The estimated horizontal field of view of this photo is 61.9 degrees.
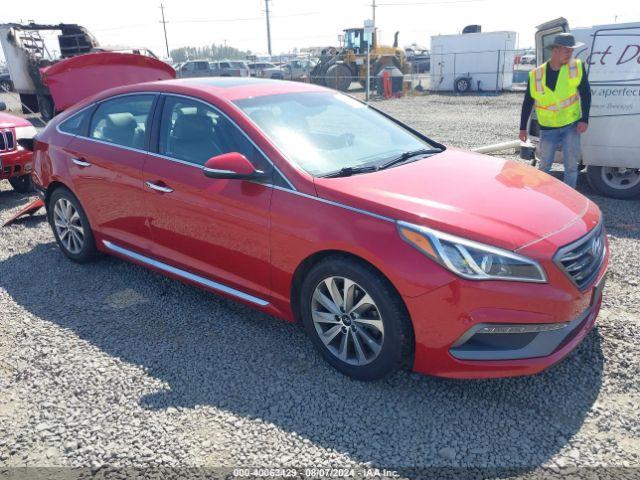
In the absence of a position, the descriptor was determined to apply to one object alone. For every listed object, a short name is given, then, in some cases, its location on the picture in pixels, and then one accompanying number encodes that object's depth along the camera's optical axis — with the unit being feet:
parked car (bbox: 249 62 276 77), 120.16
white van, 19.84
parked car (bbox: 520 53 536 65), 149.79
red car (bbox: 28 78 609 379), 8.81
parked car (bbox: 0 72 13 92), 101.60
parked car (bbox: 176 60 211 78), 115.03
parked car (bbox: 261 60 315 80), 115.24
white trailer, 78.33
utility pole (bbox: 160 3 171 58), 235.99
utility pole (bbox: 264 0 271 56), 244.83
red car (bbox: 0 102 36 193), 22.27
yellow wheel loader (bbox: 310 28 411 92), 86.94
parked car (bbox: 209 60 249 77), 111.34
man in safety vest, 18.69
